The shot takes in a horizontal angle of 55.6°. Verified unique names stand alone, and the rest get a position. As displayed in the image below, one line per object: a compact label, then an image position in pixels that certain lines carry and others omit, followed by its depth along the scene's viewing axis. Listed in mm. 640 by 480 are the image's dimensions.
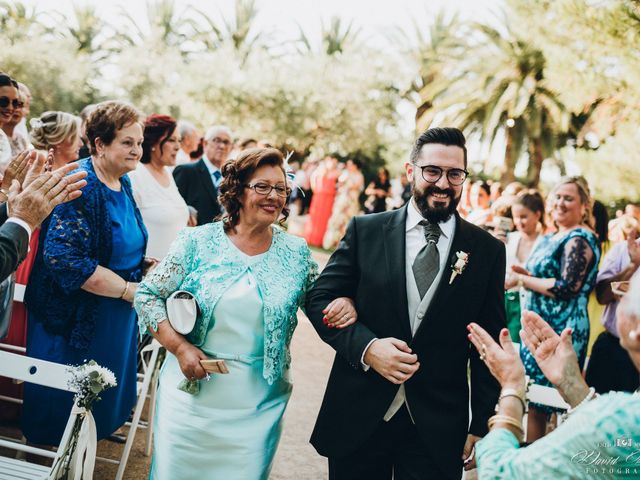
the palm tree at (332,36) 30927
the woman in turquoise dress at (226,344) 2818
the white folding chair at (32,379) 2738
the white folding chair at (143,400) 3734
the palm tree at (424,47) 25047
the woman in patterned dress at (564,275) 4457
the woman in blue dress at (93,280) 3275
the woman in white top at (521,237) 5637
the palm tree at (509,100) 16719
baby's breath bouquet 2744
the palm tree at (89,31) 29688
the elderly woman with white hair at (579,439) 1479
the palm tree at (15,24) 18547
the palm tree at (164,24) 30938
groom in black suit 2637
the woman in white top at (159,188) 4637
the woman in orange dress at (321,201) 17109
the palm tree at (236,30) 32344
